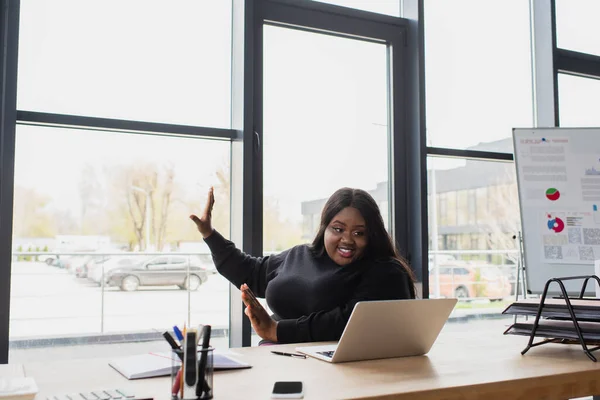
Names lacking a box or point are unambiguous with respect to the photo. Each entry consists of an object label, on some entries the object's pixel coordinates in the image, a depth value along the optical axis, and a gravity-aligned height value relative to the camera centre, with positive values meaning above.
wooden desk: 1.32 -0.32
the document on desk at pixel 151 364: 1.43 -0.30
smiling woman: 2.20 -0.13
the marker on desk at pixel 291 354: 1.73 -0.32
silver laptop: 1.59 -0.24
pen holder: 1.21 -0.27
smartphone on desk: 1.24 -0.30
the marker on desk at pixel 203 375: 1.22 -0.26
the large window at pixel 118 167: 2.54 +0.31
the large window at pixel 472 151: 3.39 +0.48
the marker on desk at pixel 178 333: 1.33 -0.20
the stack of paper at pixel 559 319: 1.75 -0.23
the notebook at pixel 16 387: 1.19 -0.29
